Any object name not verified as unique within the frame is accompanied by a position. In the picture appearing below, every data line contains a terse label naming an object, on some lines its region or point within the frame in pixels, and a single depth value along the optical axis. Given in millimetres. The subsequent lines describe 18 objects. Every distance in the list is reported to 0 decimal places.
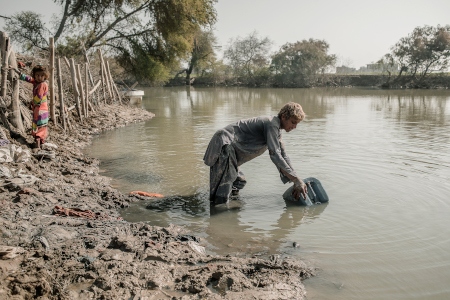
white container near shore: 20162
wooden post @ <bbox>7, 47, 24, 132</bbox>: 7086
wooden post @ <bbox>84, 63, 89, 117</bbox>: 12478
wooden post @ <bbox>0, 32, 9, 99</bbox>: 7020
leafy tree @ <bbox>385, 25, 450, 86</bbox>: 43969
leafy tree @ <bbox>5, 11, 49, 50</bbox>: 20469
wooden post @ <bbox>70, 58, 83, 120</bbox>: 10904
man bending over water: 5047
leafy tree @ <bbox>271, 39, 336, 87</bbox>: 47719
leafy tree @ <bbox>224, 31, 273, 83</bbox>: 55719
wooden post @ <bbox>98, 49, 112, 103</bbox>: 14990
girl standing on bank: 6969
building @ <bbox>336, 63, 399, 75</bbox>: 47912
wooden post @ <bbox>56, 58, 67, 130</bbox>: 9406
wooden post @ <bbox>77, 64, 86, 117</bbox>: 11516
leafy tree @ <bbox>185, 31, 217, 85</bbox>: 51625
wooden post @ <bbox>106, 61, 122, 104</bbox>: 16397
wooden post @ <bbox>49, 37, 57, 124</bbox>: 8695
